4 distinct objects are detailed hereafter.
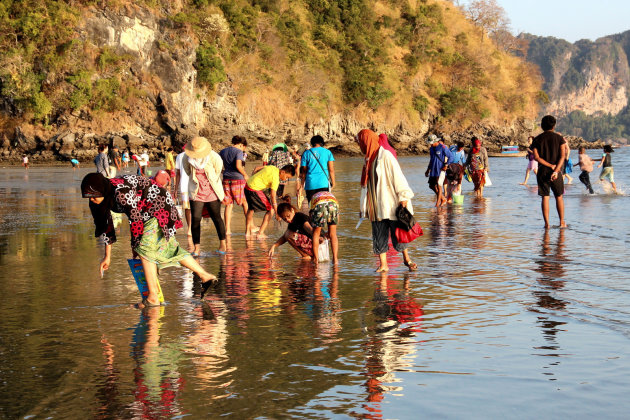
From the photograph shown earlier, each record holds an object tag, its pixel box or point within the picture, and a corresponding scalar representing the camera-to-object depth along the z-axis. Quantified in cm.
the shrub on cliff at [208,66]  5856
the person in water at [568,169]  2270
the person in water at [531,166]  2512
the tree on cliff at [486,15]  10738
